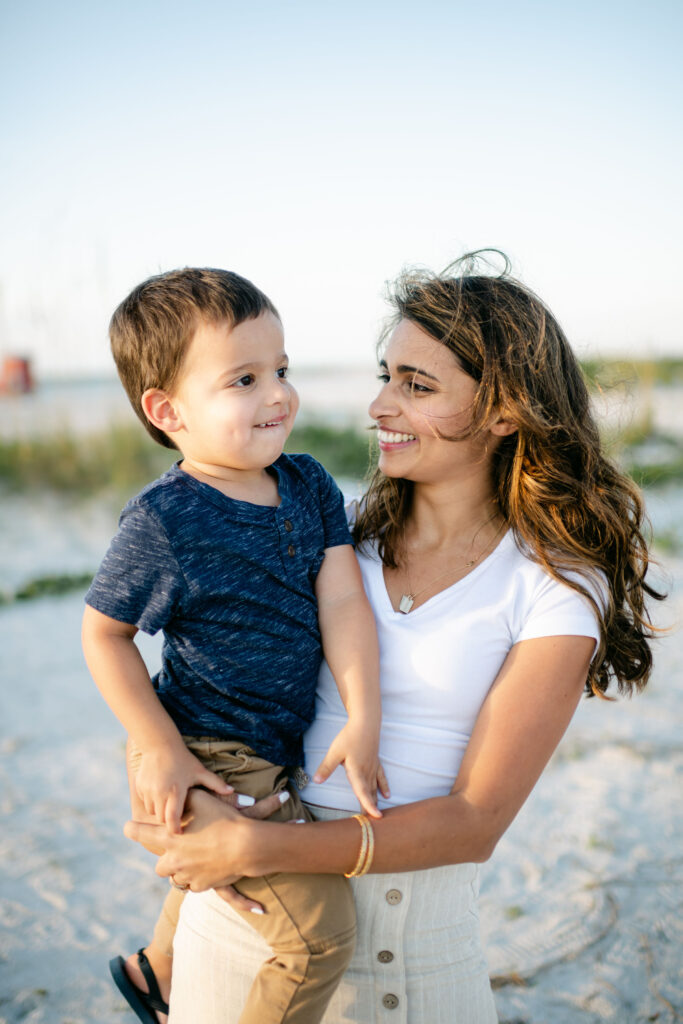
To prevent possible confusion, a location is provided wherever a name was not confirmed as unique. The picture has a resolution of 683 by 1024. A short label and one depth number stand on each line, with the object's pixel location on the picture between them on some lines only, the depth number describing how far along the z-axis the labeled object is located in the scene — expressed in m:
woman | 1.60
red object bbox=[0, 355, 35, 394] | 9.10
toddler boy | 1.58
